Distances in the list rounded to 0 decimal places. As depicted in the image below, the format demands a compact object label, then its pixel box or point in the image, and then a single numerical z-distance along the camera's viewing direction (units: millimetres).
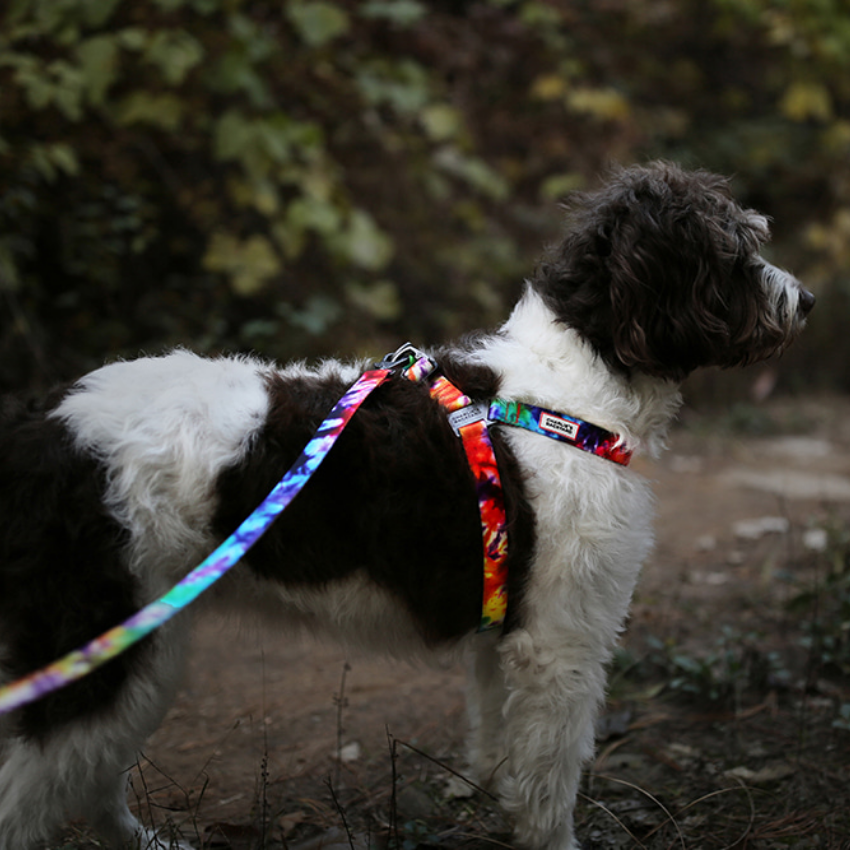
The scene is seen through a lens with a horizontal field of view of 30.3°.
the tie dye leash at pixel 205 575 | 968
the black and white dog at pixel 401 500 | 1097
